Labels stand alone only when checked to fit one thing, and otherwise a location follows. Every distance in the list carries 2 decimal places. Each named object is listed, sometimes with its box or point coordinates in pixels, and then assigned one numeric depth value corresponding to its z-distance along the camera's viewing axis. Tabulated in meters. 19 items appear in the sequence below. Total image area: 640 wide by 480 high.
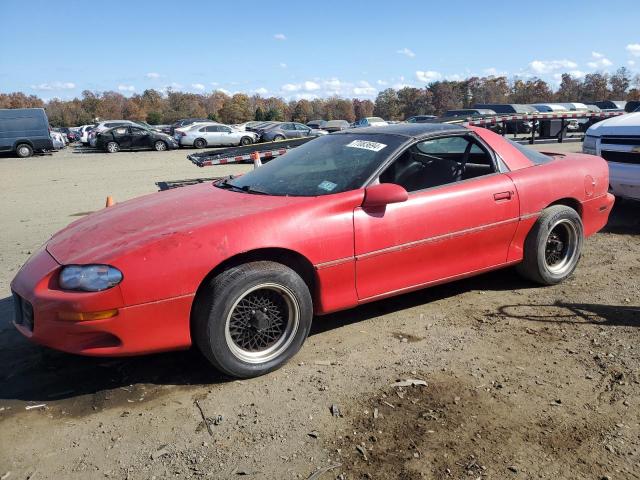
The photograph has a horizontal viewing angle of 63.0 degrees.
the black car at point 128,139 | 25.86
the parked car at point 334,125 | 34.97
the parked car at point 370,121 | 32.46
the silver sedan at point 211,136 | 27.12
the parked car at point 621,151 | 6.42
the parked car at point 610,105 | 35.50
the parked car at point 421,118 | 28.74
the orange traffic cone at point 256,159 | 7.33
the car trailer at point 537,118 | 20.45
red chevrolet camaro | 2.89
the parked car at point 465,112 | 29.24
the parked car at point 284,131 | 28.14
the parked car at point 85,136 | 29.72
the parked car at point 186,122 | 35.88
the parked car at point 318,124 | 36.76
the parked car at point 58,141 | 28.44
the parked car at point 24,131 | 23.45
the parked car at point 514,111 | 26.15
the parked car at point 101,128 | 27.17
